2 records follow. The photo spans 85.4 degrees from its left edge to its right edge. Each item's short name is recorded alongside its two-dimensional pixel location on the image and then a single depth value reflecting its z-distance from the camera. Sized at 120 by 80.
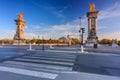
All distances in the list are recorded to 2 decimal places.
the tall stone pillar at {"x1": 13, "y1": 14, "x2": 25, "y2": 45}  24.61
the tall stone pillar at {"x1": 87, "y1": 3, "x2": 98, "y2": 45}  20.52
